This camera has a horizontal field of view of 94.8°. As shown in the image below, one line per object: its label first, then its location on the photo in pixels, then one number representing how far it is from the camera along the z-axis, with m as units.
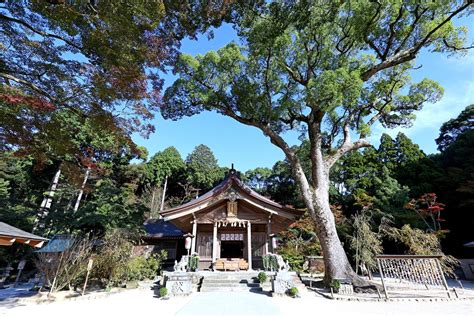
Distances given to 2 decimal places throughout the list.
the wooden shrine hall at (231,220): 11.16
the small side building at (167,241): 14.52
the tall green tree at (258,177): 31.62
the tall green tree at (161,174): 25.26
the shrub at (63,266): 8.00
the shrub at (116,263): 9.08
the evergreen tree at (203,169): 29.03
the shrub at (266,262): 9.69
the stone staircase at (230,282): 8.50
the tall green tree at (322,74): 8.15
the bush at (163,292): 7.77
